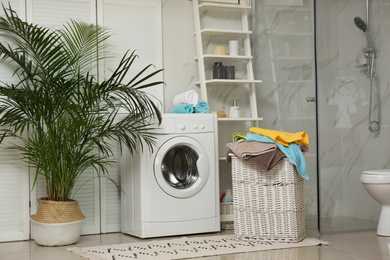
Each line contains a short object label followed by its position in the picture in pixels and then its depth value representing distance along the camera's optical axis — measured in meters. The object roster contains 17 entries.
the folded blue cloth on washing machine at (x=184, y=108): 4.14
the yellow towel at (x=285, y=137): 3.59
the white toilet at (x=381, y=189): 3.82
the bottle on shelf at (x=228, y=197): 4.44
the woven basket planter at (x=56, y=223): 3.71
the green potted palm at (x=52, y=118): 3.68
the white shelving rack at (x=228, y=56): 4.50
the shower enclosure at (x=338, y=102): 3.96
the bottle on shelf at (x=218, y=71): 4.55
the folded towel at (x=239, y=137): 3.83
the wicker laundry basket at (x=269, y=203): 3.62
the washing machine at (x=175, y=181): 3.90
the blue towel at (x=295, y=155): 3.54
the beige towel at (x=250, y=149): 3.58
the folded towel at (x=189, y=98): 4.21
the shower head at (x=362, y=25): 4.09
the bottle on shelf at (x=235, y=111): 4.54
